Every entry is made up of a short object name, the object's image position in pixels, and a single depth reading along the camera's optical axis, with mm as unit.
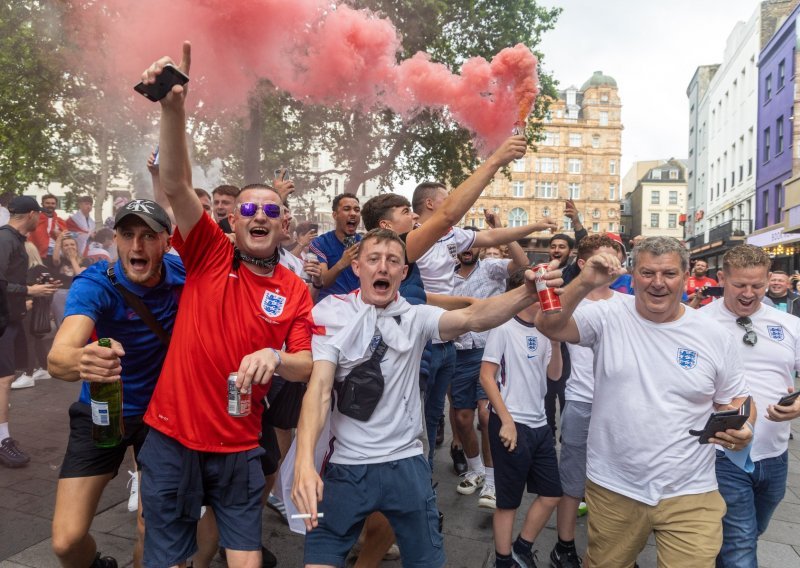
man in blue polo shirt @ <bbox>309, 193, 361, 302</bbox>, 3559
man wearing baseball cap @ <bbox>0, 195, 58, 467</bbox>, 4688
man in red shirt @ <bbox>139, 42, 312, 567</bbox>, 2232
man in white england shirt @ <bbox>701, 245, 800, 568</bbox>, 2787
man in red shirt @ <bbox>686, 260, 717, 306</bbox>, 8602
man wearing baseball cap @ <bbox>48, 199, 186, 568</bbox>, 2422
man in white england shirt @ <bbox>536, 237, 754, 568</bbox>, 2426
